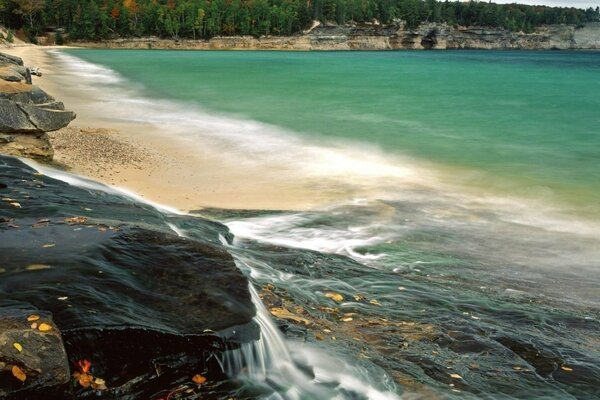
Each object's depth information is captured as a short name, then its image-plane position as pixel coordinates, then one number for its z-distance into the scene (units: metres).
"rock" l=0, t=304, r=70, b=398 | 3.47
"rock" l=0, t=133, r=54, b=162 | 11.26
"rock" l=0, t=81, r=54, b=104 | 11.66
